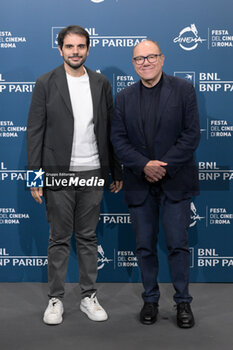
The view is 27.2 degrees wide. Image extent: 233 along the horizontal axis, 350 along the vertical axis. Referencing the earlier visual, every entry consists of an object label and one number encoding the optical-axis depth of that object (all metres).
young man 2.94
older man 2.87
